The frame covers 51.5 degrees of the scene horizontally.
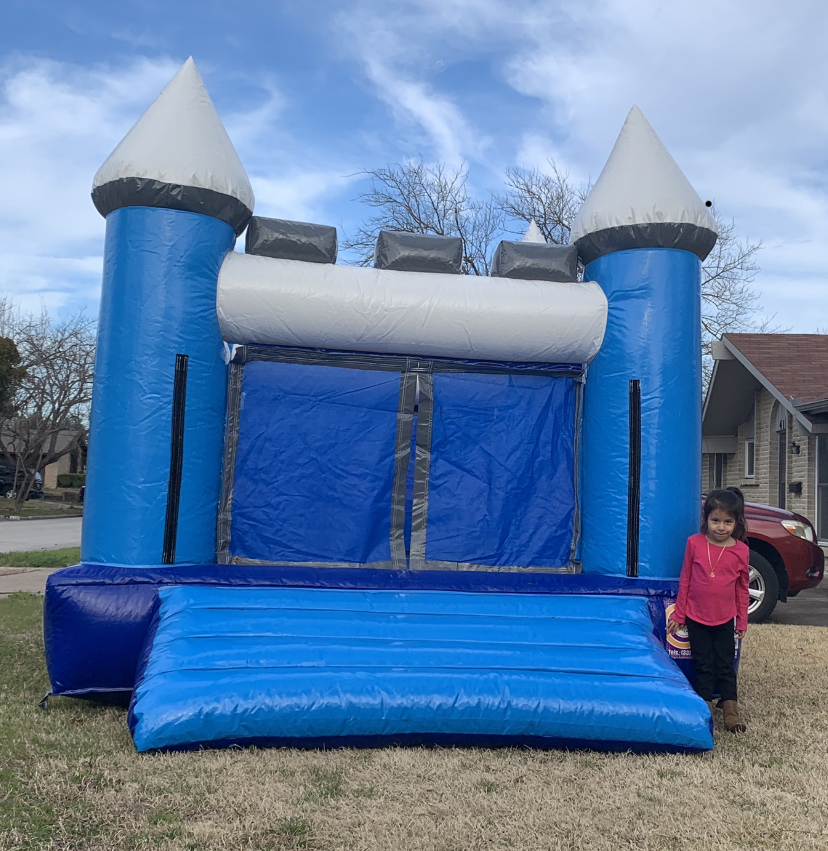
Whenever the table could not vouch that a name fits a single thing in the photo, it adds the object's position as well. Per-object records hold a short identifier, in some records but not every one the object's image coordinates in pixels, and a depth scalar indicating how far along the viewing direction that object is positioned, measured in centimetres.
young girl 375
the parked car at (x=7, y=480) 2852
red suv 686
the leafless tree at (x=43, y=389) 2477
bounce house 371
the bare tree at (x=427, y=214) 2114
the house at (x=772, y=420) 1240
